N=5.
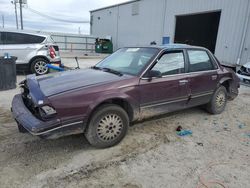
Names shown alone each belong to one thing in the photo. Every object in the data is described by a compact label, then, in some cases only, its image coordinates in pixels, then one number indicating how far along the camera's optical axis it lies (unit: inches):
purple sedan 109.0
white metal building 416.8
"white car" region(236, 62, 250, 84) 299.9
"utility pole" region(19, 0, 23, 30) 1205.0
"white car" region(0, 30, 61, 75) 316.5
